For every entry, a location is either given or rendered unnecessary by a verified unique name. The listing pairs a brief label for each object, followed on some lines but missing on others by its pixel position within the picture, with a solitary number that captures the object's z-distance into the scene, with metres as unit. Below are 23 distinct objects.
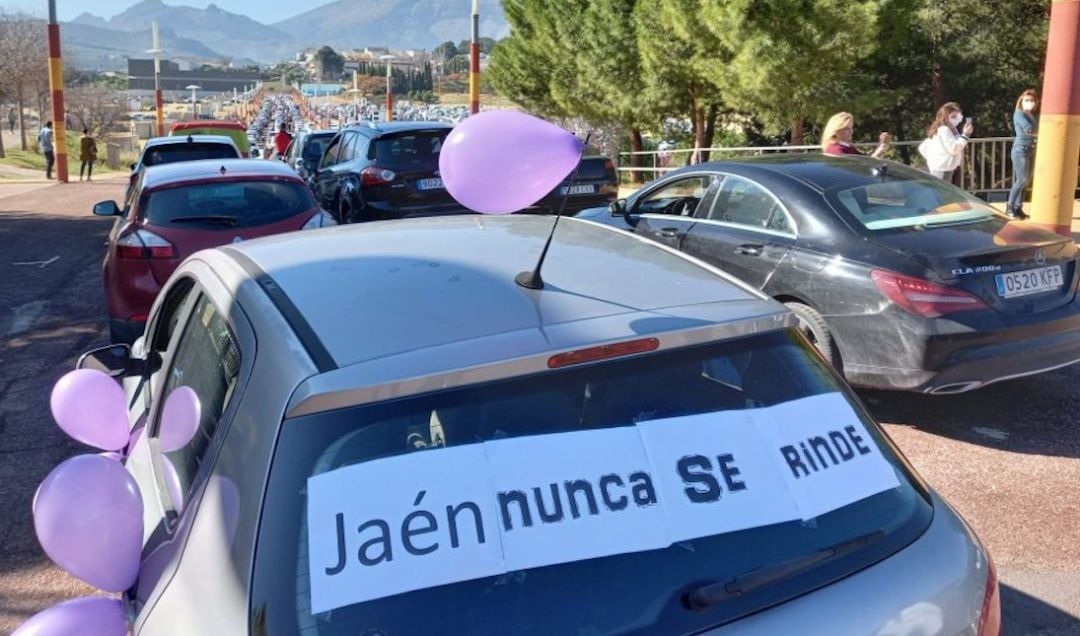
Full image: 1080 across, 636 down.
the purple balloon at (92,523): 2.39
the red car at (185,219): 7.41
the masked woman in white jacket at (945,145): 12.21
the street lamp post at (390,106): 44.44
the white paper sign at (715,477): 1.94
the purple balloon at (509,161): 2.71
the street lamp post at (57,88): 29.06
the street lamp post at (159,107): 44.62
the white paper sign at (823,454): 2.08
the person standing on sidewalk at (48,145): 31.37
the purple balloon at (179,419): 2.55
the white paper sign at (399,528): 1.74
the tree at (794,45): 17.98
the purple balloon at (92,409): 3.24
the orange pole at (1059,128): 9.34
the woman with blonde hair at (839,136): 9.35
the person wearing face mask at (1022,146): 13.06
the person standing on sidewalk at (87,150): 31.19
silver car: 1.78
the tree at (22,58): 48.69
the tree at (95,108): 65.56
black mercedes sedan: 5.59
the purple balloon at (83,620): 2.29
